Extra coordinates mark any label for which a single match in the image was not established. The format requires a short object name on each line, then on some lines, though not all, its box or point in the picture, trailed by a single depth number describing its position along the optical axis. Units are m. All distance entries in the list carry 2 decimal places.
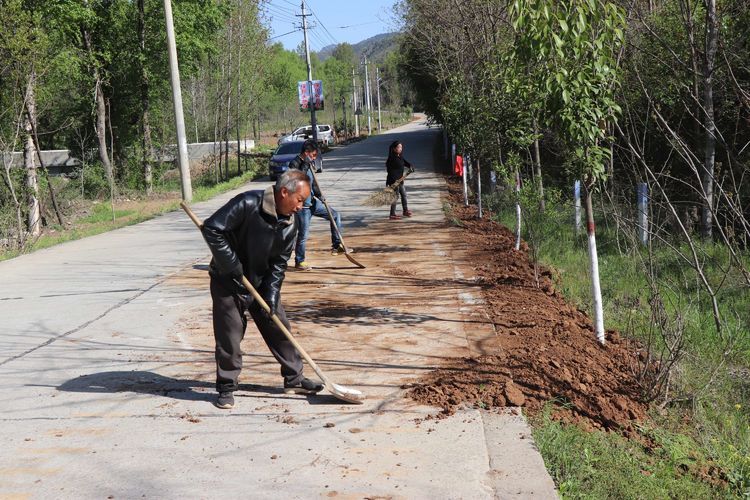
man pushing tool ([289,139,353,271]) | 10.70
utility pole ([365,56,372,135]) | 77.57
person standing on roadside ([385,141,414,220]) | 16.50
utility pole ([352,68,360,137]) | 71.96
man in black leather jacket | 5.06
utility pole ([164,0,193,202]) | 21.73
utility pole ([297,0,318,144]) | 48.68
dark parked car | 29.99
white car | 51.93
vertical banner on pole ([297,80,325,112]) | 53.04
